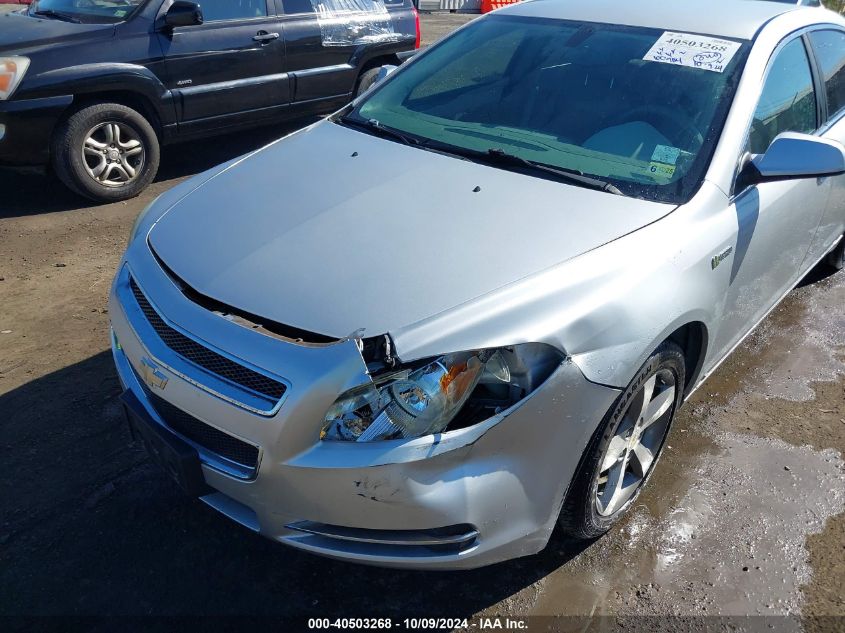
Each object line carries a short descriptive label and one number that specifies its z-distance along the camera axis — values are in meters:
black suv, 4.92
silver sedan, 1.96
